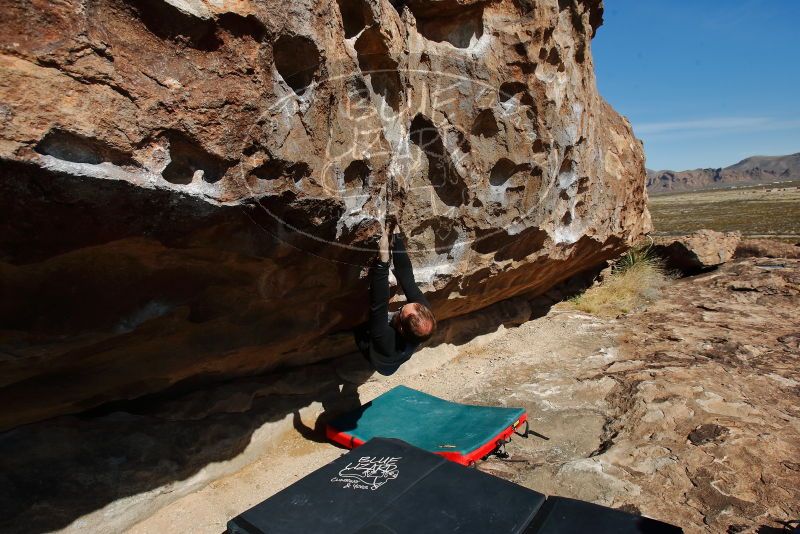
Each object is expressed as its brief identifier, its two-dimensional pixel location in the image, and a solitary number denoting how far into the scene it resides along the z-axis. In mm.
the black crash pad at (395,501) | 2100
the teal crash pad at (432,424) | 3206
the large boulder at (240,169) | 1792
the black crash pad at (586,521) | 1995
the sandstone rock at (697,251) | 8047
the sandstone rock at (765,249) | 8305
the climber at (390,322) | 3162
